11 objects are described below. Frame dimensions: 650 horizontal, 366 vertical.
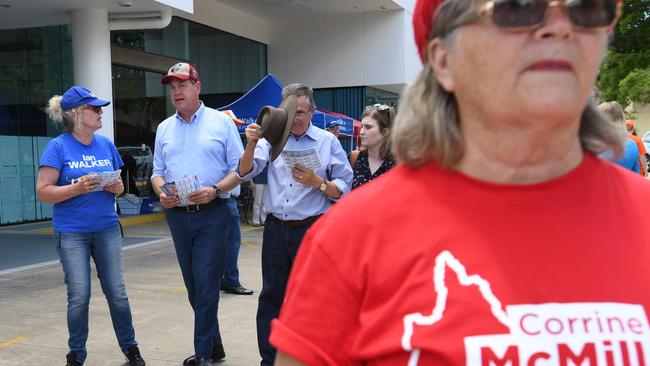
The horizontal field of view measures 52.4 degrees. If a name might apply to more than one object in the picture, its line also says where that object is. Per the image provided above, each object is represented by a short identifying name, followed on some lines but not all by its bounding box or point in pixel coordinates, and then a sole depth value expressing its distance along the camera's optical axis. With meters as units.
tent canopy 12.60
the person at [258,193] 4.78
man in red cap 4.60
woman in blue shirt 4.57
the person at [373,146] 4.96
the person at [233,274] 7.22
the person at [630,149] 5.21
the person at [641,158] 6.65
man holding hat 4.30
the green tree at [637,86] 24.59
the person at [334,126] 12.63
